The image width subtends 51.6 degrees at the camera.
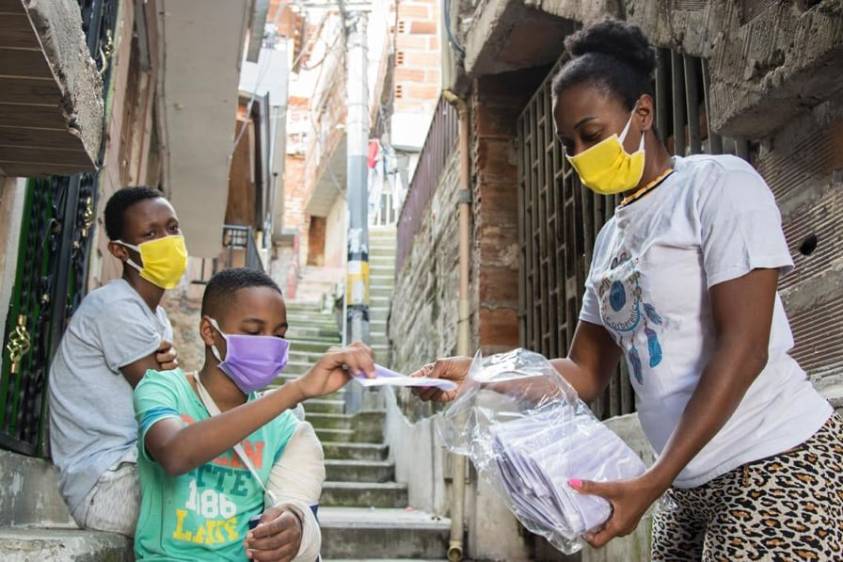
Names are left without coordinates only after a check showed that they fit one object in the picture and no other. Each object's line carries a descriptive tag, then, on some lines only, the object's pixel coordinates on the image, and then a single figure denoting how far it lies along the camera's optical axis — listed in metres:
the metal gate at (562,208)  3.15
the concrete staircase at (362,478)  5.36
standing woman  1.48
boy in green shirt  1.84
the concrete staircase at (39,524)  1.85
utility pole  10.33
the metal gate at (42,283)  2.92
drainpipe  5.18
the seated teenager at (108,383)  2.31
